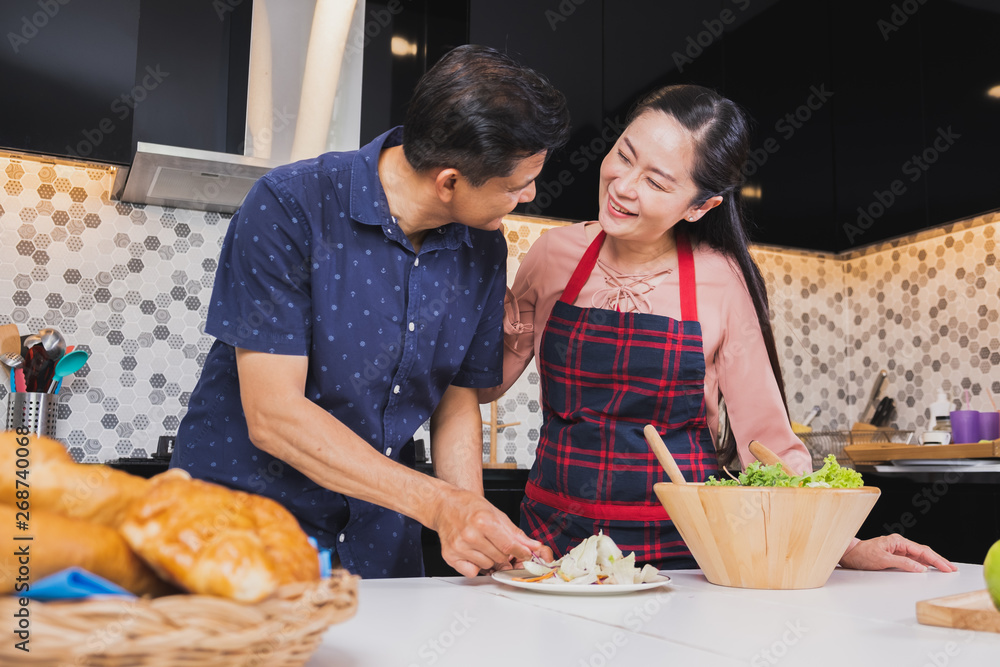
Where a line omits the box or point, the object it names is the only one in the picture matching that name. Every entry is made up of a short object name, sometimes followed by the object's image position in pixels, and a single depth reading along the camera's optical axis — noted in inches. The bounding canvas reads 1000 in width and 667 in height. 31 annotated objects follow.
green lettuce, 40.8
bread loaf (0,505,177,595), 18.0
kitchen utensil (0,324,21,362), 96.5
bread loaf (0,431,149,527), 20.3
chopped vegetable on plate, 38.1
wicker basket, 16.8
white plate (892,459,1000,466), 100.9
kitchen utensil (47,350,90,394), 99.5
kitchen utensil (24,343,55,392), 97.3
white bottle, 124.3
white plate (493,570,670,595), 36.3
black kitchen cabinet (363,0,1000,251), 118.6
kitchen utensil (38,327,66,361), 99.0
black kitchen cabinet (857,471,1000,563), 97.0
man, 44.3
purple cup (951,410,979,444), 116.3
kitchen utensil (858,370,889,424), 142.7
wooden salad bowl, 39.1
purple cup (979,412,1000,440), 116.4
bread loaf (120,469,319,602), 19.1
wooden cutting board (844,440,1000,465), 104.3
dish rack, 122.5
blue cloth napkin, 17.5
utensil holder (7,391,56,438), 94.6
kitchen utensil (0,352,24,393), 95.5
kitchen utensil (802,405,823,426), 137.8
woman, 56.6
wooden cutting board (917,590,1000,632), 30.8
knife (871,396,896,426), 140.5
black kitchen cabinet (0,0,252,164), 93.9
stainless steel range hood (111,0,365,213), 100.0
